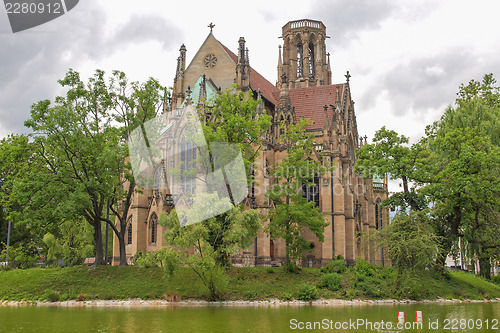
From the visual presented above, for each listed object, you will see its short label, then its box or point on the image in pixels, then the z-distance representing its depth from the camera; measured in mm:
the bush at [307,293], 31156
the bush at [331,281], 33156
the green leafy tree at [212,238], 28781
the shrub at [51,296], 31359
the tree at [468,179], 34969
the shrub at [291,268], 36688
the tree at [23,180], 33375
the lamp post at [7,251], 41981
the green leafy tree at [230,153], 30031
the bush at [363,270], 34219
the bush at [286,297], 31130
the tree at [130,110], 38031
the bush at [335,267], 36750
